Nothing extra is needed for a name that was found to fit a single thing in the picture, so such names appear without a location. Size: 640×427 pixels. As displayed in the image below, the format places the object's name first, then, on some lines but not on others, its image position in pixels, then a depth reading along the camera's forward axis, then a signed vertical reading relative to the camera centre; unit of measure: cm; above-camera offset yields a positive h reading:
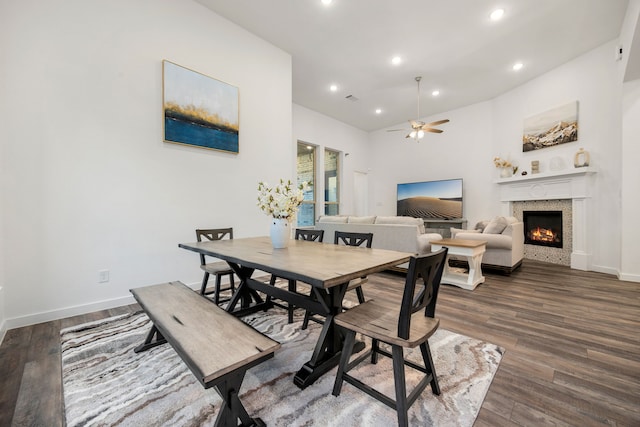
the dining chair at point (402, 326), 115 -58
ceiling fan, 495 +157
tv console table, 654 -42
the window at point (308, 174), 681 +95
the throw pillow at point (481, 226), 490 -33
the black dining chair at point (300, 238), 236 -32
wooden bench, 100 -60
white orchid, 216 +8
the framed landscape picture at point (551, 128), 459 +155
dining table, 136 -33
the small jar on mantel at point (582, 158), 436 +86
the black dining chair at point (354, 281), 206 -58
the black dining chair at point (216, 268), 248 -58
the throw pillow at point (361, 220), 437 -19
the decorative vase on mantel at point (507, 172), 559 +80
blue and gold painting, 302 +127
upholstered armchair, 393 -51
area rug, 127 -103
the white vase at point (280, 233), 216 -20
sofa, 384 -35
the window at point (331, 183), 739 +77
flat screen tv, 662 +27
